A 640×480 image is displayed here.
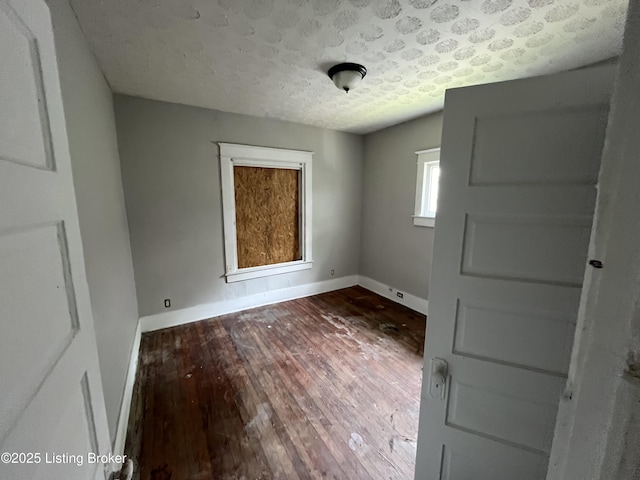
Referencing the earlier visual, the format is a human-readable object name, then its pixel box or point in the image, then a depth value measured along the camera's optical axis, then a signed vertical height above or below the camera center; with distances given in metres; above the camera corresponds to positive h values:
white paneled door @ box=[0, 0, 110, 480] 0.41 -0.16
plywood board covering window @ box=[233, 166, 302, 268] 3.24 -0.17
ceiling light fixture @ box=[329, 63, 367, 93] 1.85 +0.96
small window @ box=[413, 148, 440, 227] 3.10 +0.17
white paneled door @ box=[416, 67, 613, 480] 0.76 -0.20
